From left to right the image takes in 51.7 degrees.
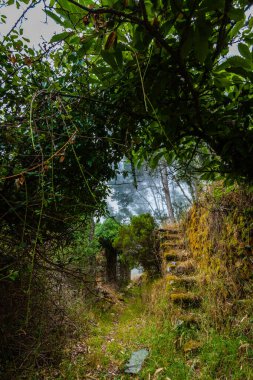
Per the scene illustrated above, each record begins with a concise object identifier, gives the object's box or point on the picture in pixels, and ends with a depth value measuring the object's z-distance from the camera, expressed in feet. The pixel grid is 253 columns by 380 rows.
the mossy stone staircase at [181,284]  13.90
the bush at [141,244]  25.67
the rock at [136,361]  12.13
